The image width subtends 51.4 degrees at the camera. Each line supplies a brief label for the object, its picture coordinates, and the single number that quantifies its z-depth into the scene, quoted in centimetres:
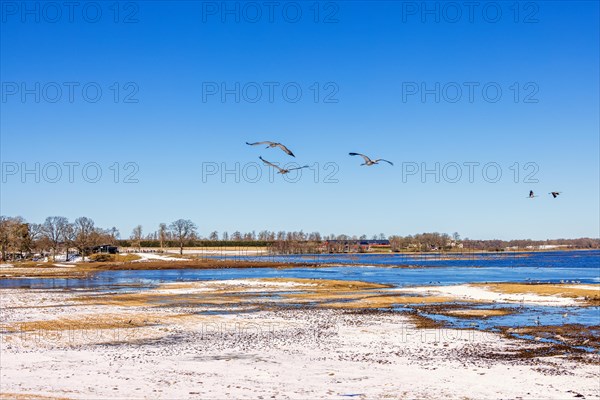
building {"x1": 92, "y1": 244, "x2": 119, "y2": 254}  19539
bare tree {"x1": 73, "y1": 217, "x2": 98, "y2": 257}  17586
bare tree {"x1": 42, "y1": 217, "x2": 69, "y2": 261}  18075
